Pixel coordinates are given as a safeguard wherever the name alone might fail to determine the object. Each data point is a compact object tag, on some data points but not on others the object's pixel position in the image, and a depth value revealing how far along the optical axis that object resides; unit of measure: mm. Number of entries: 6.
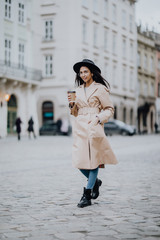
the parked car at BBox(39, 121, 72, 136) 39312
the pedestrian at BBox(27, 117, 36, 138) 31770
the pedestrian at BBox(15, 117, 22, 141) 30075
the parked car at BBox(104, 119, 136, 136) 40938
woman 5871
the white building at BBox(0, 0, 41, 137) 35000
